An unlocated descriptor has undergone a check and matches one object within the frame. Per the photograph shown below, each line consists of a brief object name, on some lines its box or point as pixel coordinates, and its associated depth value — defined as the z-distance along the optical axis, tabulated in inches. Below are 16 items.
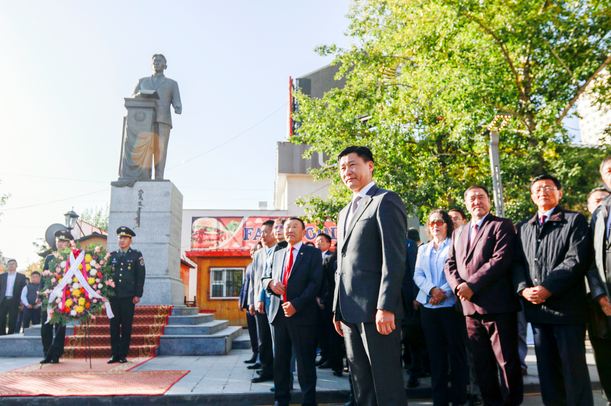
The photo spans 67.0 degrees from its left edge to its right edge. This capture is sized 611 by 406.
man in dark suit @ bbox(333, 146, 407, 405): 117.0
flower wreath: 279.0
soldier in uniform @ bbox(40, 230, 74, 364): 289.7
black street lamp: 548.7
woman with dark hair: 184.1
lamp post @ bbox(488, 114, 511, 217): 379.9
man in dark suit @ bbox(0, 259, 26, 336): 486.3
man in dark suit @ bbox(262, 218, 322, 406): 185.9
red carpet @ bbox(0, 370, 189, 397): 203.8
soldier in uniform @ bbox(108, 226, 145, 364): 293.7
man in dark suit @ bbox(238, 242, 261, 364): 302.7
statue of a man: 433.4
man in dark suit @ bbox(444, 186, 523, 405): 158.9
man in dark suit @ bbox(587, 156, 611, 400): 145.3
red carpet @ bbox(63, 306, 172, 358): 319.9
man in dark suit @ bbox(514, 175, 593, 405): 145.3
